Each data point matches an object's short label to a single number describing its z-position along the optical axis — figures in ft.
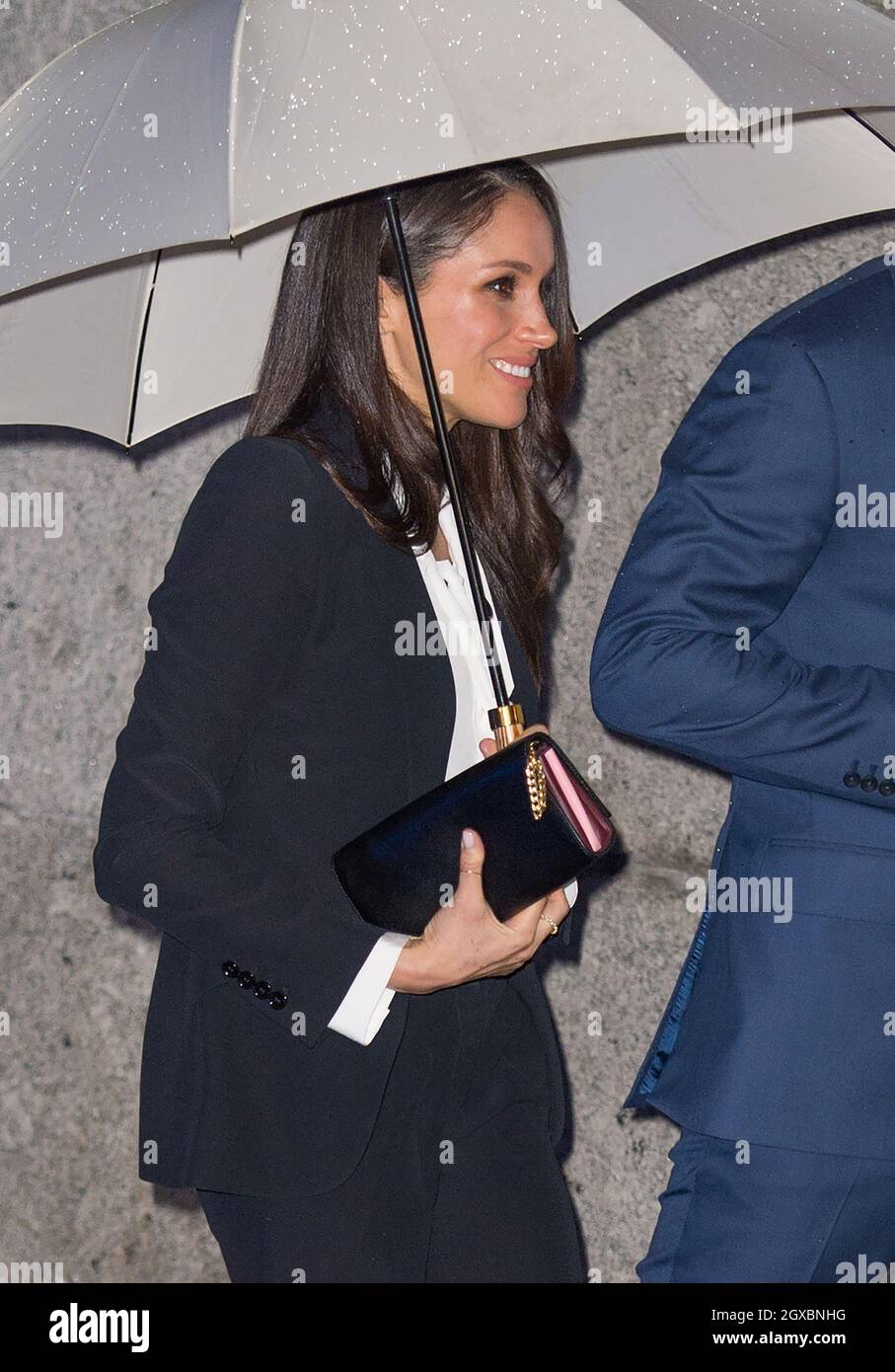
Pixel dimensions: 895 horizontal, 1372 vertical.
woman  14.65
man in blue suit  17.19
